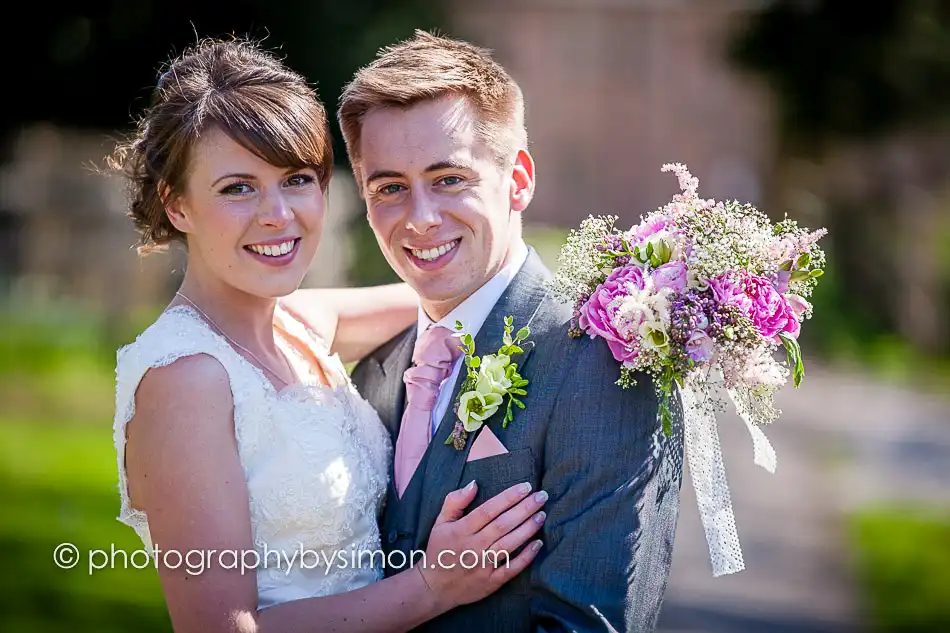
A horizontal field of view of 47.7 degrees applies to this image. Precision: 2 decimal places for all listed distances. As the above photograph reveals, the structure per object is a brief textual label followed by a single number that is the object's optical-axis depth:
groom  2.79
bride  2.76
